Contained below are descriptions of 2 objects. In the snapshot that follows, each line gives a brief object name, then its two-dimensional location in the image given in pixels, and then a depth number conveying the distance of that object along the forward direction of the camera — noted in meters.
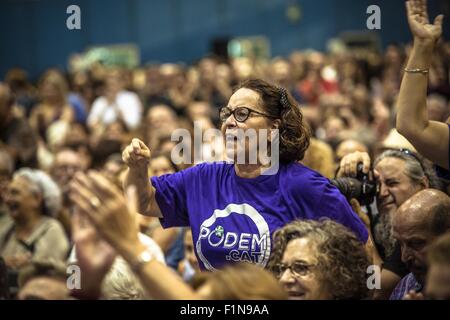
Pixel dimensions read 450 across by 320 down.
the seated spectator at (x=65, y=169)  5.45
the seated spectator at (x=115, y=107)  8.32
